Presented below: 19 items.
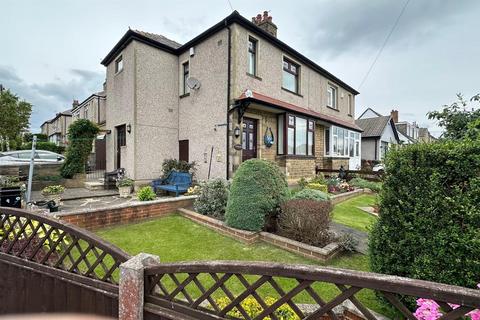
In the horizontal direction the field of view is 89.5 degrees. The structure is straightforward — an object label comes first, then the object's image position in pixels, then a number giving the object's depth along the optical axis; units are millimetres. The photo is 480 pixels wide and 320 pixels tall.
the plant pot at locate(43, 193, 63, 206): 7445
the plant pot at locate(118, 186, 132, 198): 9562
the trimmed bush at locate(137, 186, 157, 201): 7051
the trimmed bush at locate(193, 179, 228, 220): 6418
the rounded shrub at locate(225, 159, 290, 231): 5164
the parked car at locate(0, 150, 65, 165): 12355
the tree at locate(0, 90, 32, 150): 18766
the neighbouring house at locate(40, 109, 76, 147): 30809
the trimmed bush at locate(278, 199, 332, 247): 4758
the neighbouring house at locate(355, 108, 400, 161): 23766
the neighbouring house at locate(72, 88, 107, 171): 15242
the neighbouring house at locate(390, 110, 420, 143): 35981
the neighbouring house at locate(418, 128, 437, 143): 44469
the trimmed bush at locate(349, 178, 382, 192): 11516
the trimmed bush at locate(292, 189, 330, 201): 6441
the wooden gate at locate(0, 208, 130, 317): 2338
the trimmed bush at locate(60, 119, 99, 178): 11117
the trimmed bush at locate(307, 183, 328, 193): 9852
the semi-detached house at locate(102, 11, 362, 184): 9859
